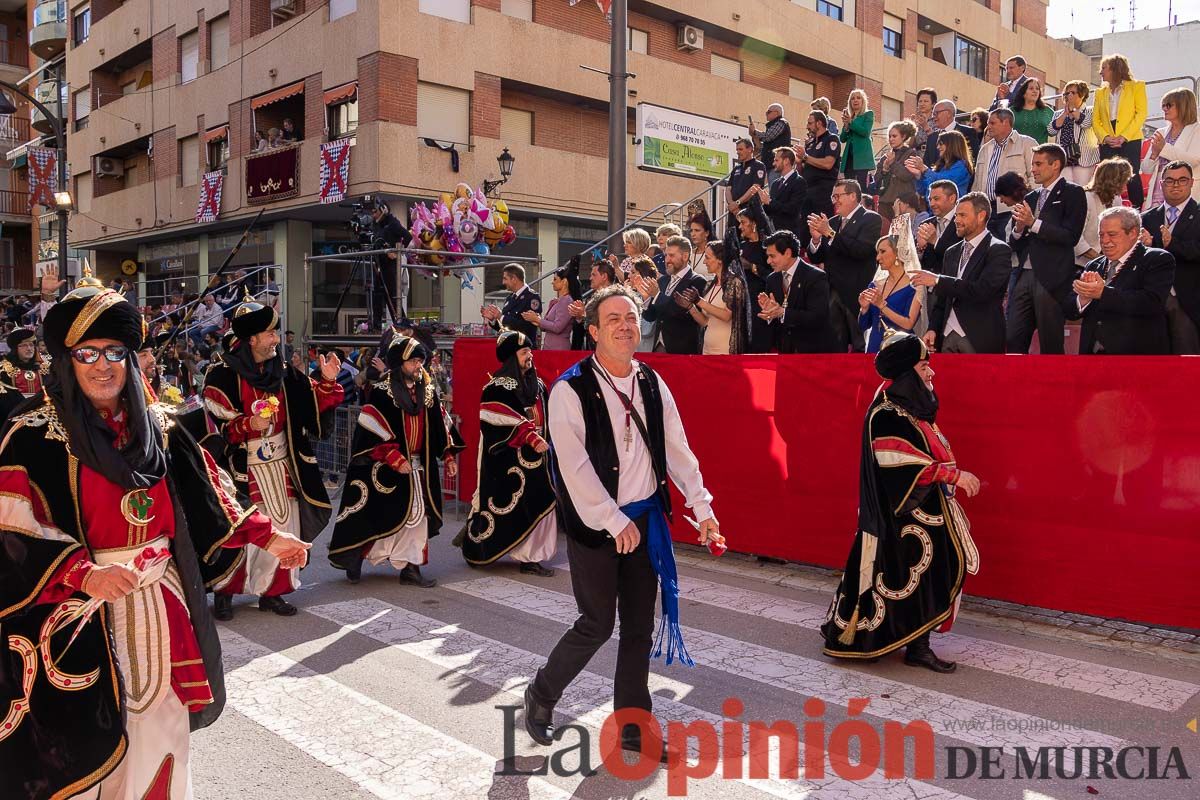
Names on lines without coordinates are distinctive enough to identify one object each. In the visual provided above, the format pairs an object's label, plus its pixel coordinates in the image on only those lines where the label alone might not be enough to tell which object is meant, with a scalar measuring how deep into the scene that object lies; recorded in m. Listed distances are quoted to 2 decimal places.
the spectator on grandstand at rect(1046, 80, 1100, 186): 11.07
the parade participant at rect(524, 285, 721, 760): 4.53
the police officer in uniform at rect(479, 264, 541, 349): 10.89
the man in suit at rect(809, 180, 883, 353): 8.93
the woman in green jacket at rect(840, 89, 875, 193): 12.50
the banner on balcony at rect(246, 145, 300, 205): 24.84
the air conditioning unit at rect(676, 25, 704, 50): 27.86
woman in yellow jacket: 10.25
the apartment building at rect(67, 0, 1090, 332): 22.97
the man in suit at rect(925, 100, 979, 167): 12.11
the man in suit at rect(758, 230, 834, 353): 8.72
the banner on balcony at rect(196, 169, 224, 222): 27.86
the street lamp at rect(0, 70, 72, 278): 23.03
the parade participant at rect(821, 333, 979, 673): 5.68
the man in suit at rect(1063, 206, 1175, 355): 6.64
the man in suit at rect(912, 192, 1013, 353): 7.42
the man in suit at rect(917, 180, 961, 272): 8.43
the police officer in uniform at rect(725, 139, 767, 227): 11.87
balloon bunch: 15.67
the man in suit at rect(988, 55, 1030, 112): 11.71
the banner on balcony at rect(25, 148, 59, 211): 28.84
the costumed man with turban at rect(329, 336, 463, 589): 8.06
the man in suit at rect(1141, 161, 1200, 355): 7.21
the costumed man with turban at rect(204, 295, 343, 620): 7.19
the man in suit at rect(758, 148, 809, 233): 11.60
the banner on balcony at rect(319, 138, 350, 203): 23.03
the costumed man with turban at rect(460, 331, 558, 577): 8.38
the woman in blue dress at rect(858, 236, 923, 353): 7.92
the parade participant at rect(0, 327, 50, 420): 8.29
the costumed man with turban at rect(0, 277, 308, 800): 3.18
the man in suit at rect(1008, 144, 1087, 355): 7.68
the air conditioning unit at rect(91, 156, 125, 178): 35.06
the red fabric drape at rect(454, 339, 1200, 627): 6.14
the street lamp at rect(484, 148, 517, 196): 22.83
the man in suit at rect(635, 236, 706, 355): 9.69
